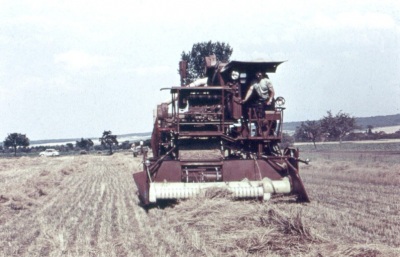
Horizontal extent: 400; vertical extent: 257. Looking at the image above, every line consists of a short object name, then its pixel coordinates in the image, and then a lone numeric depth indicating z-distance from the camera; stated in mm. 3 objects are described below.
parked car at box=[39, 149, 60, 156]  85981
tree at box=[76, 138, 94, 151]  113188
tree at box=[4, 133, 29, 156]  106188
